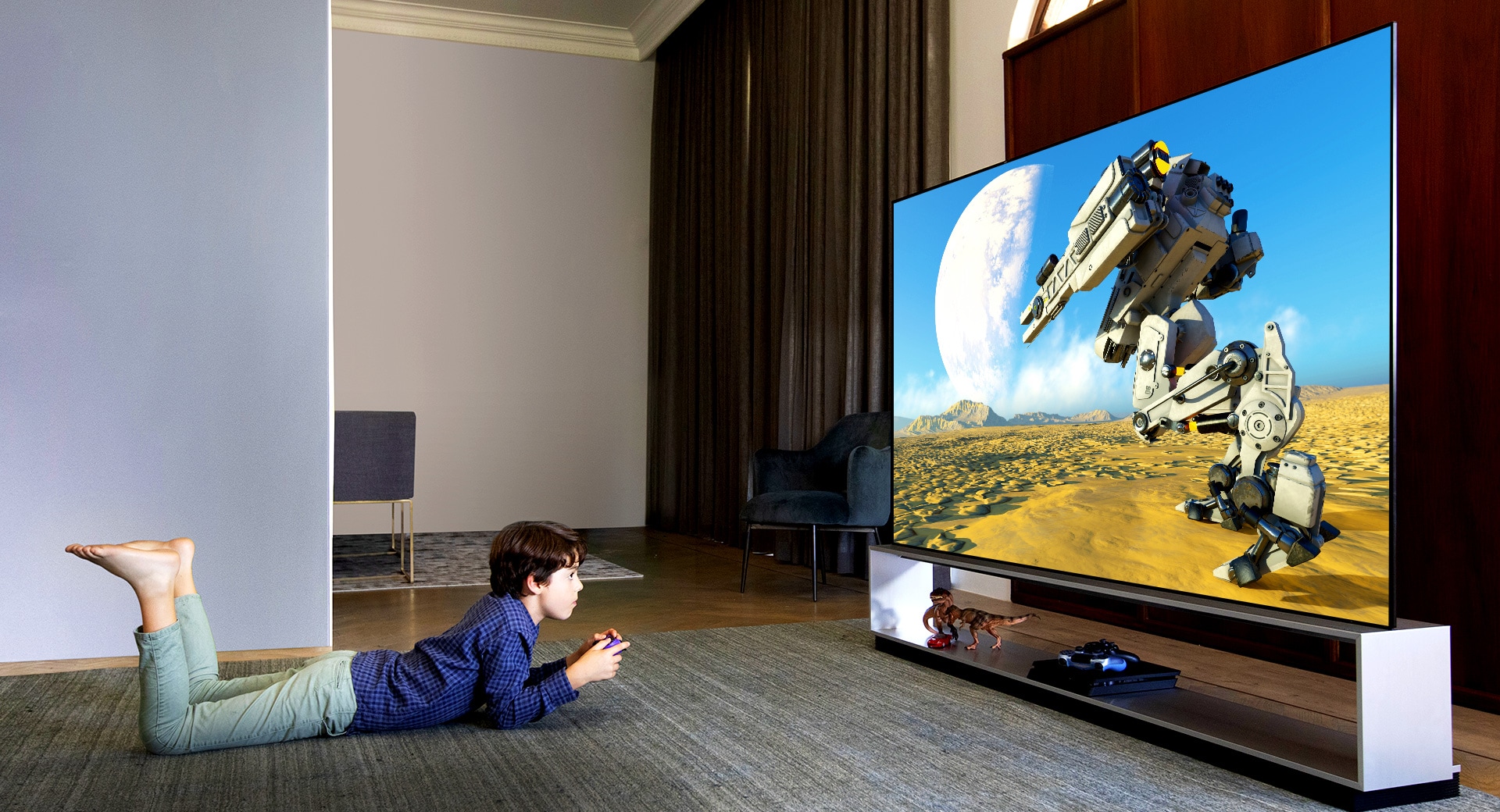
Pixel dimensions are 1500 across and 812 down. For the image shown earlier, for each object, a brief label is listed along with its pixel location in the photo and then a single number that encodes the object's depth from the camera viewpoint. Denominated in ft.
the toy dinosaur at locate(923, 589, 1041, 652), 9.04
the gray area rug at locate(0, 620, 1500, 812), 5.86
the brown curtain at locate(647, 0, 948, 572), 15.01
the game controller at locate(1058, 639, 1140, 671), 7.86
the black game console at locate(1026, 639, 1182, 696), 7.66
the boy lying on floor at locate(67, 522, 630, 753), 6.39
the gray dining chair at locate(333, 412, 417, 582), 15.48
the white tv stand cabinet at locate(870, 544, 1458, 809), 5.73
